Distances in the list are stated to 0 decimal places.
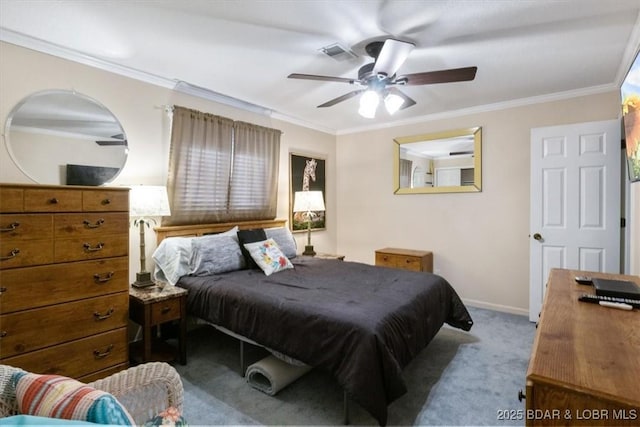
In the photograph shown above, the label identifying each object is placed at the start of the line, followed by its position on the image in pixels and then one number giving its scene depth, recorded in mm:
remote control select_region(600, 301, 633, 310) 1366
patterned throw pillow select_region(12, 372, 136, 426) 799
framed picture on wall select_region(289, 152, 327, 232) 4449
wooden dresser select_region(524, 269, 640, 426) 804
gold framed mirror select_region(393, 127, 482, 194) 3951
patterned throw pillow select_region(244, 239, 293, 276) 3035
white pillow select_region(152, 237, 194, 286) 2834
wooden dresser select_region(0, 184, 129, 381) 1853
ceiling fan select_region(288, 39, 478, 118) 2068
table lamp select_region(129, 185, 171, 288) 2533
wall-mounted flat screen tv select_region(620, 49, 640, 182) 1886
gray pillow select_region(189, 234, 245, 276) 2891
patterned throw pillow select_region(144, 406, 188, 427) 1090
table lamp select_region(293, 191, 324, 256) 4230
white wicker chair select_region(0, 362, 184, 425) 1216
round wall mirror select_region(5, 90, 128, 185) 2299
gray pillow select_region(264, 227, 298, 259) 3625
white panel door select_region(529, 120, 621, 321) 3027
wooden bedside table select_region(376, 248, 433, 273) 3992
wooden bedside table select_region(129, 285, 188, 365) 2369
